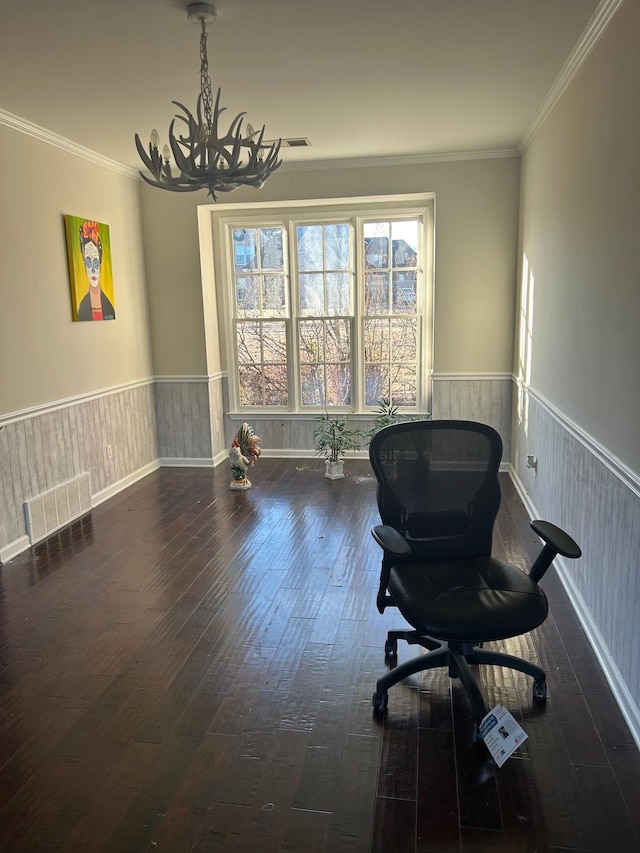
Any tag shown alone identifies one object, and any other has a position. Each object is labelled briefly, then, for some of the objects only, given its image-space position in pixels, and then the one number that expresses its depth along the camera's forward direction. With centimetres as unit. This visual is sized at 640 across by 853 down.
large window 578
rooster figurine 510
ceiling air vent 461
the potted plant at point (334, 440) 540
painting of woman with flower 449
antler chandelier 266
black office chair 225
